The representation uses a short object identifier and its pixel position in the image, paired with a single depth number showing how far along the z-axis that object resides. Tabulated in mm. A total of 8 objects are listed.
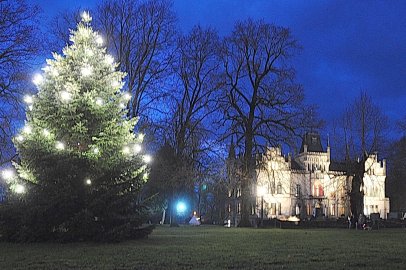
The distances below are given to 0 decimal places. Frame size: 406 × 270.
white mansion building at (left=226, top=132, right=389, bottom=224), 93625
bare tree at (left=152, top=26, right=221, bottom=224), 39750
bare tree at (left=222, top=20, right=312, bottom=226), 38125
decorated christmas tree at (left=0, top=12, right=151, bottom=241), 18141
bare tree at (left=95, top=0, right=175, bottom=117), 35438
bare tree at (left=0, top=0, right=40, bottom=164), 25219
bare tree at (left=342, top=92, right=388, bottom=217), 47625
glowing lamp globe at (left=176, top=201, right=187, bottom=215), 58366
